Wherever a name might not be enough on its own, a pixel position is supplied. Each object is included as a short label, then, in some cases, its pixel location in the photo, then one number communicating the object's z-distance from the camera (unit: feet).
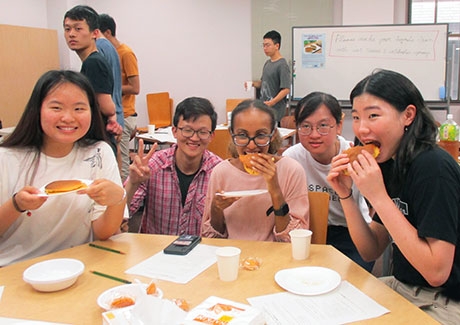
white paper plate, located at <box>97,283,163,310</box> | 4.08
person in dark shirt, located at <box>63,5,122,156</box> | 10.50
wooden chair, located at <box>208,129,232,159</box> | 12.47
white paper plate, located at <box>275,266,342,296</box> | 4.42
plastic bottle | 9.95
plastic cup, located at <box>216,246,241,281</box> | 4.65
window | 21.01
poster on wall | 21.24
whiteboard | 20.25
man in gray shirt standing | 20.04
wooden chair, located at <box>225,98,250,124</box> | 22.12
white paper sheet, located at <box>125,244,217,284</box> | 4.85
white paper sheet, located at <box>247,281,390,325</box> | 3.92
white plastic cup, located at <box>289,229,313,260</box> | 5.18
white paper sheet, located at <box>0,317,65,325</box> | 3.84
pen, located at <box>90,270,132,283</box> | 4.75
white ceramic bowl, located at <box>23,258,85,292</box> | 4.47
